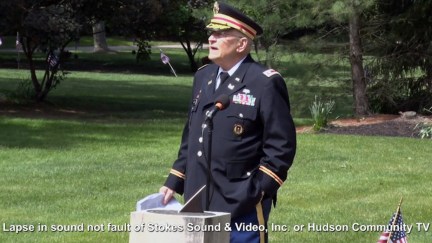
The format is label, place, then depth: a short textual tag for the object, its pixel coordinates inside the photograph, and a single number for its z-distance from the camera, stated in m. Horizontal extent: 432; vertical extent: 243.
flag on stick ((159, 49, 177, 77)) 37.69
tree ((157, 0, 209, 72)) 23.72
